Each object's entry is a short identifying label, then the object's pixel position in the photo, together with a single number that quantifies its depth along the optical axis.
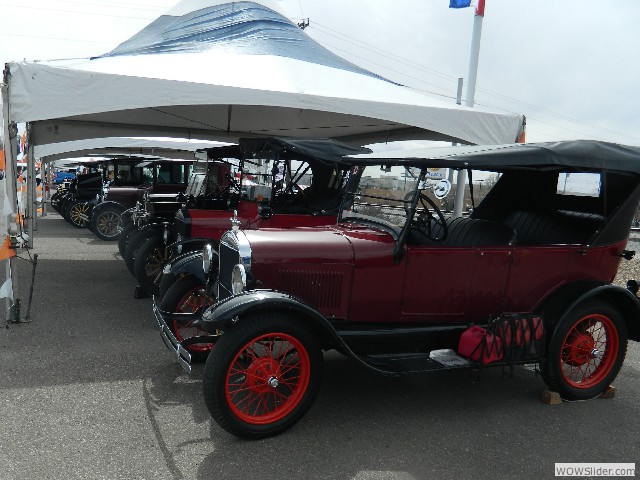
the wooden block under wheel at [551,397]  3.82
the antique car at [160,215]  6.41
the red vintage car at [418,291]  3.10
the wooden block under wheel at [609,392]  4.02
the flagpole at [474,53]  8.86
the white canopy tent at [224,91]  5.22
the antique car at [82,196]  13.48
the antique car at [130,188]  11.16
